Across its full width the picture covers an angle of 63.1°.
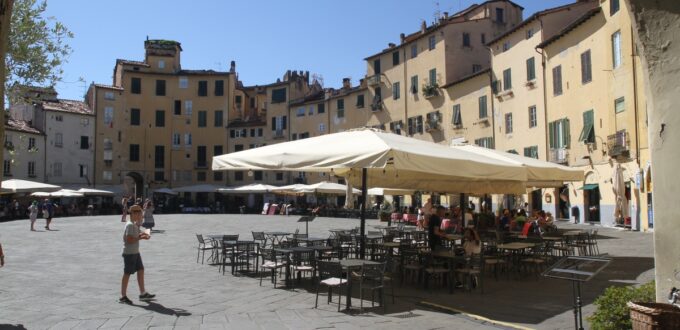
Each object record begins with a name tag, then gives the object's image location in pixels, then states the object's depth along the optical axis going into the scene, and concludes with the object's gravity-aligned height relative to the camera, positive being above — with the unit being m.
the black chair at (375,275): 7.40 -1.02
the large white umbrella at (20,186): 28.15 +0.86
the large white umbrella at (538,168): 11.20 +0.64
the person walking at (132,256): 7.86 -0.78
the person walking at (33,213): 24.70 -0.47
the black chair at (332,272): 7.43 -0.98
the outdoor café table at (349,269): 7.38 -0.93
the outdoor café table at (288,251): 8.77 -0.81
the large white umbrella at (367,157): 7.58 +0.64
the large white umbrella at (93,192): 39.72 +0.72
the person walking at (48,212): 25.55 -0.45
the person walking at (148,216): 20.39 -0.54
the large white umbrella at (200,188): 50.53 +1.20
